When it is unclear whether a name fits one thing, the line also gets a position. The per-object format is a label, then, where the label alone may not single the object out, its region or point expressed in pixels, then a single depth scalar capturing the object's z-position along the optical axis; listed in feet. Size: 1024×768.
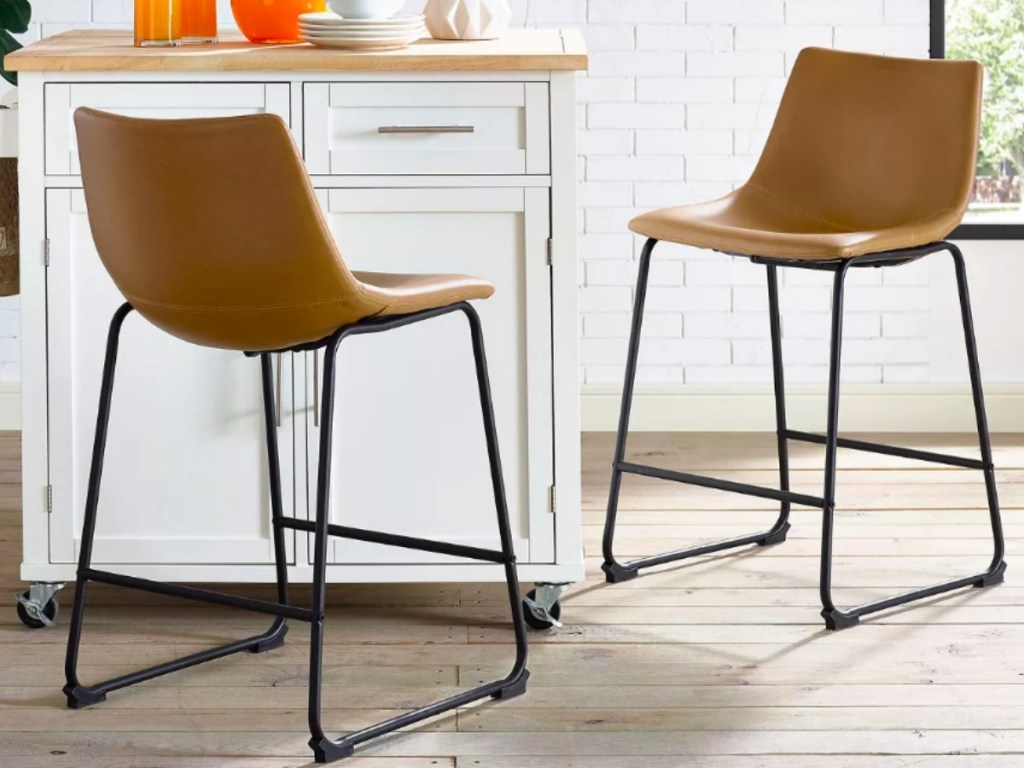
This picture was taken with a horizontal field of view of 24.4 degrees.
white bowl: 13.43
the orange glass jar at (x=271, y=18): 14.13
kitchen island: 13.09
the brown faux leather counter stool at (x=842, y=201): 13.62
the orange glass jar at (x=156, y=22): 13.63
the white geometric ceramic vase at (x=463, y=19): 14.08
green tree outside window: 21.51
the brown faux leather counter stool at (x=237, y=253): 10.32
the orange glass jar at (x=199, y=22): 13.86
